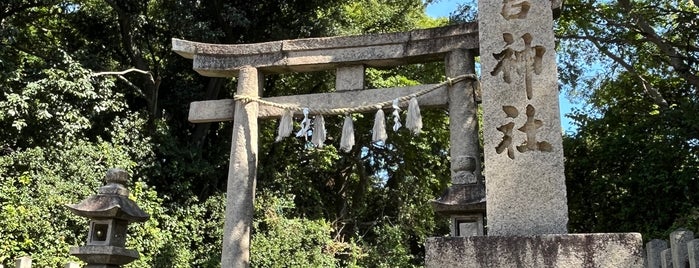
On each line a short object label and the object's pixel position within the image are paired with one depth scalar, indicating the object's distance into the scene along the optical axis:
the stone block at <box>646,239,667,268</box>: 4.99
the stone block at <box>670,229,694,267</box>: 4.32
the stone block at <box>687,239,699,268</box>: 4.08
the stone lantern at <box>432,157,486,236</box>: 5.32
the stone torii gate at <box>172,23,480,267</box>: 6.79
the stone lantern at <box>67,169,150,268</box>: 4.88
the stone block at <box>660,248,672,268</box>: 4.67
